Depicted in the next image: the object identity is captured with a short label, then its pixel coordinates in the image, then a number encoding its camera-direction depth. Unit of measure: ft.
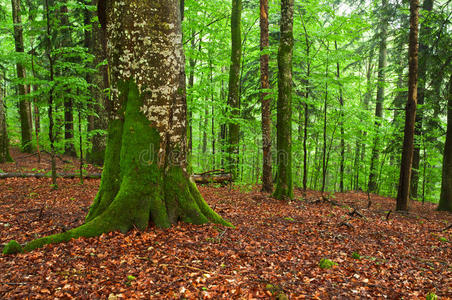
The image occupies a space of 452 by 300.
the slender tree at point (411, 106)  26.45
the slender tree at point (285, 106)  25.20
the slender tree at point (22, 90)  42.07
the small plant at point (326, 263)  12.00
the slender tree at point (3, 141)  34.37
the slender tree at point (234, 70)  36.76
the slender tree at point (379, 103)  45.47
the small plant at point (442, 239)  18.53
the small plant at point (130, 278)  9.50
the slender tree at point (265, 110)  31.27
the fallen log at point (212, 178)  35.24
